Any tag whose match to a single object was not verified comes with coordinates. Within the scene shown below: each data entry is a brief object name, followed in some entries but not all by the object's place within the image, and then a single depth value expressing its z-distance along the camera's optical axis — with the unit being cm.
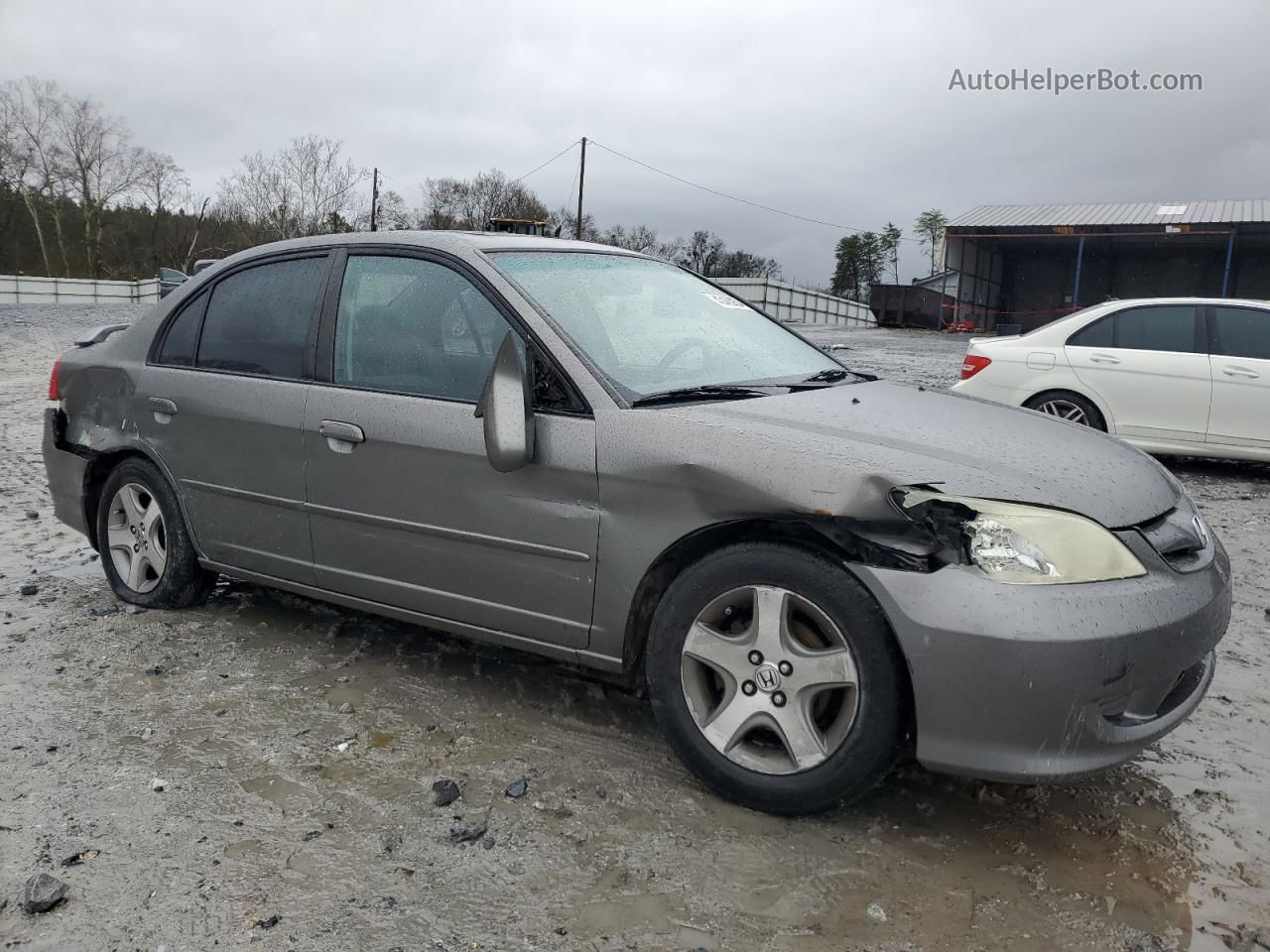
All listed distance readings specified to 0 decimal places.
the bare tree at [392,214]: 5106
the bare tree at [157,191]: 5528
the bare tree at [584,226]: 5431
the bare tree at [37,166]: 5153
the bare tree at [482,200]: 6044
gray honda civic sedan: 254
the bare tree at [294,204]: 4600
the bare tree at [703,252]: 6869
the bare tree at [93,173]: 5316
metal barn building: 2911
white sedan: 794
